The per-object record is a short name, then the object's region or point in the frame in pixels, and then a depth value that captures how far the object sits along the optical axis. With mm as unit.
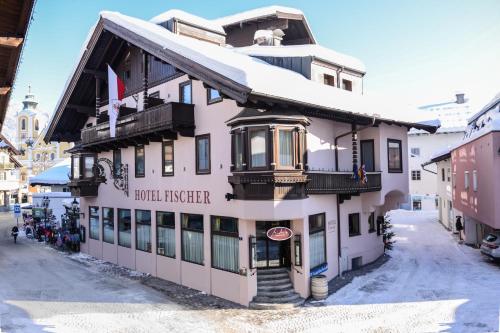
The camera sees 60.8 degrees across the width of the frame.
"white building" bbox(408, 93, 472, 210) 54141
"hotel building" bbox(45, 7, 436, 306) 17953
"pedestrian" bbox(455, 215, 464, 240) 32969
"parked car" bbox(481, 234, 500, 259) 23594
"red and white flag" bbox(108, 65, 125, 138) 24125
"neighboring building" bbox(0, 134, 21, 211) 62625
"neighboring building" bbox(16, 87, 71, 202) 84938
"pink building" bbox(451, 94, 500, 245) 22922
